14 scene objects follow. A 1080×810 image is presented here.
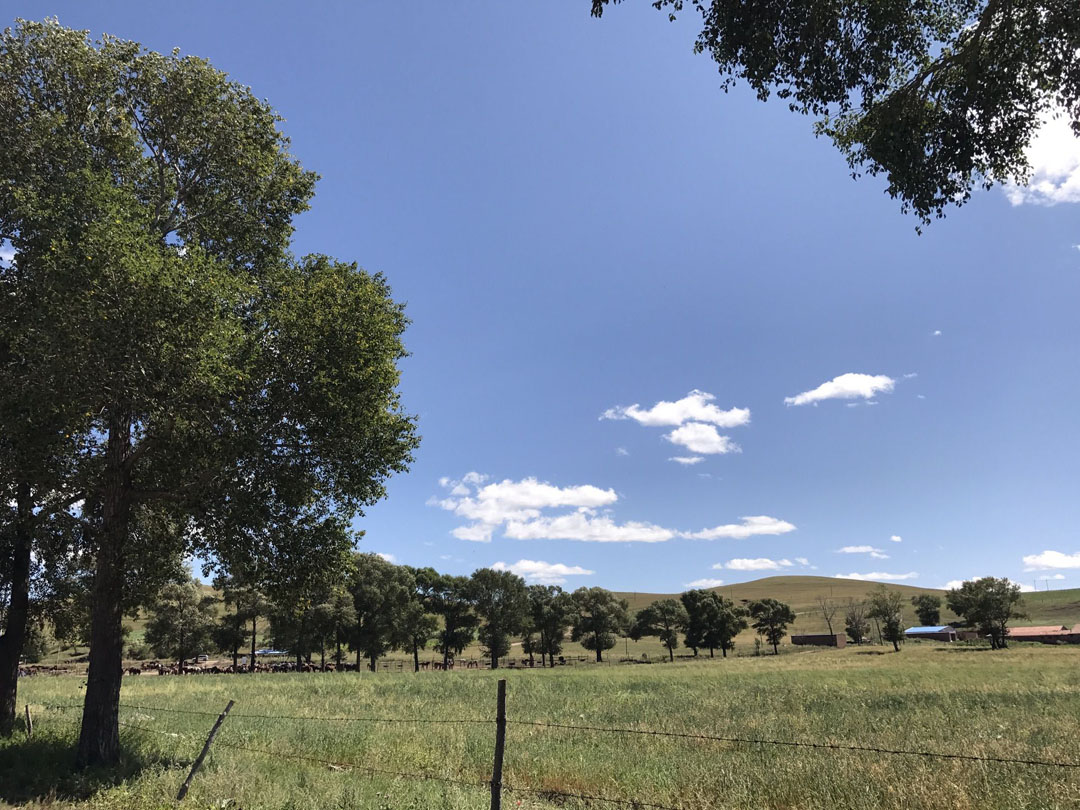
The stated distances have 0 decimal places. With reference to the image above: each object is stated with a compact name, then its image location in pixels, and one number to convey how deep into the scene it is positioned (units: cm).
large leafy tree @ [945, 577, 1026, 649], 7675
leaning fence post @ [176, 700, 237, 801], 970
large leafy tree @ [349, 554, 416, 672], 7362
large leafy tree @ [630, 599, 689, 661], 9875
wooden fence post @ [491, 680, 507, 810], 683
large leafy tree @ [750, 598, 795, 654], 9581
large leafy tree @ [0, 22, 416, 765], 1132
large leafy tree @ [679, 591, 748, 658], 9538
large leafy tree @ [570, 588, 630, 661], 9619
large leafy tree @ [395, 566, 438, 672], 7525
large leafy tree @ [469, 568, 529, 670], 8600
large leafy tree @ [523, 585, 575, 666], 9250
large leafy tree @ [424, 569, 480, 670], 8475
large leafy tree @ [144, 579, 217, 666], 6994
